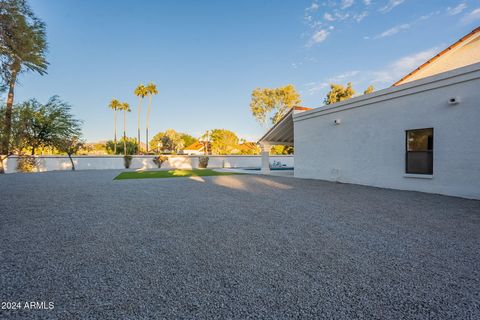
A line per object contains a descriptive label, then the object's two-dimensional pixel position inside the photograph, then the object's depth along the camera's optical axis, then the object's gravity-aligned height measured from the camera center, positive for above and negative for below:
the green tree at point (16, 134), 19.25 +2.11
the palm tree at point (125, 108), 39.77 +8.86
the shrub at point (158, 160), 25.20 -0.52
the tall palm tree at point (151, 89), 34.06 +10.48
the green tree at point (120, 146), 41.90 +1.99
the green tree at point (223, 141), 44.84 +3.10
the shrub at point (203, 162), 26.42 -0.78
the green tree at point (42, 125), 19.83 +3.19
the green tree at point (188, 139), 77.08 +6.06
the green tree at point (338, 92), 25.19 +7.26
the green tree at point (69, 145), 21.77 +1.20
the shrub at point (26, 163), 18.94 -0.52
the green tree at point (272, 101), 32.75 +8.21
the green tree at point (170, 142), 55.16 +3.61
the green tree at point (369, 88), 25.86 +7.79
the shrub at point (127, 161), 24.39 -0.52
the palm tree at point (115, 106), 38.96 +9.17
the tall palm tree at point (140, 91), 34.00 +10.19
